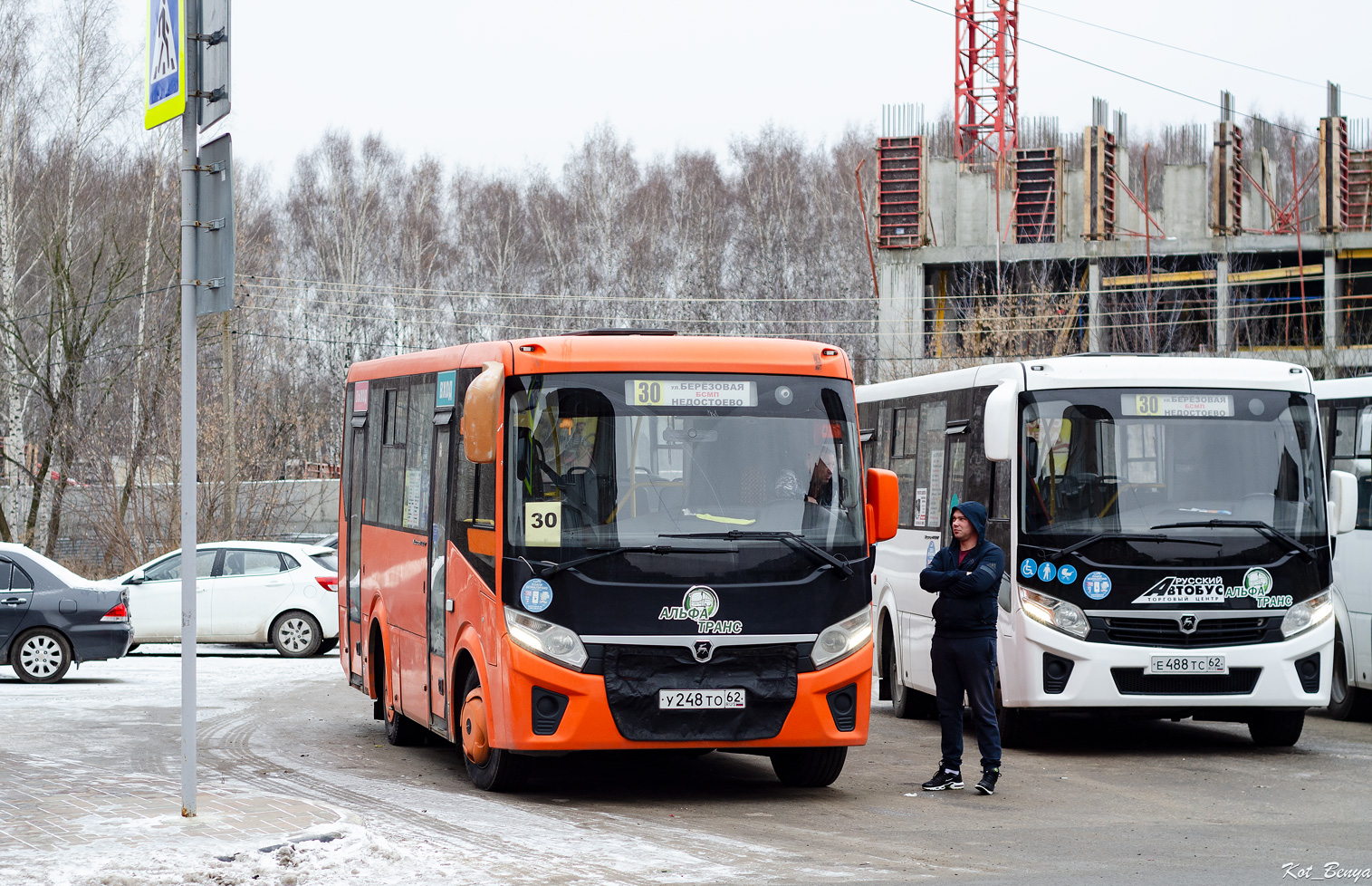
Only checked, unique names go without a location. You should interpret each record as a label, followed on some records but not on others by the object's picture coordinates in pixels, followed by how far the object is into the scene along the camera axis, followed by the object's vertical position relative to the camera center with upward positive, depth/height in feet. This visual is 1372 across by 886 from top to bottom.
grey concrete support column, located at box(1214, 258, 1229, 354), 173.17 +17.71
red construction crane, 207.51 +48.96
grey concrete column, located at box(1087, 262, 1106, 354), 176.35 +18.48
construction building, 174.29 +24.28
